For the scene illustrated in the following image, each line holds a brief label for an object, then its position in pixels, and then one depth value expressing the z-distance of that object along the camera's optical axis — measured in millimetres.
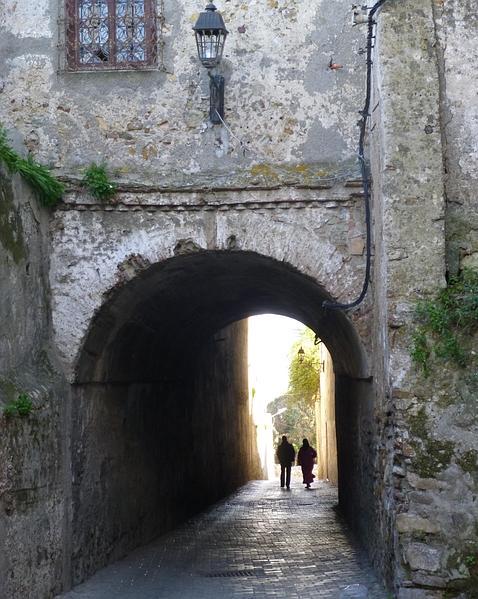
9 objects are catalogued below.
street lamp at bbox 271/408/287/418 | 41400
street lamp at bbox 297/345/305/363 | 25900
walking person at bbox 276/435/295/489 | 19938
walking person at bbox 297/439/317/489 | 18906
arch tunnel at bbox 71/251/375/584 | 8273
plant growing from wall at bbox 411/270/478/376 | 6617
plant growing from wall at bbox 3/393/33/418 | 6549
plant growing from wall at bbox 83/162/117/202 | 8055
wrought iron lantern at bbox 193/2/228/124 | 7785
